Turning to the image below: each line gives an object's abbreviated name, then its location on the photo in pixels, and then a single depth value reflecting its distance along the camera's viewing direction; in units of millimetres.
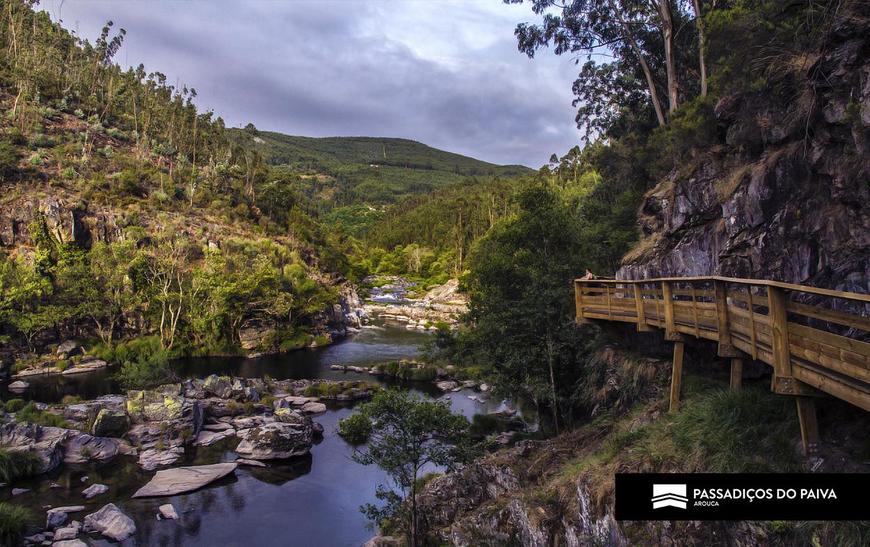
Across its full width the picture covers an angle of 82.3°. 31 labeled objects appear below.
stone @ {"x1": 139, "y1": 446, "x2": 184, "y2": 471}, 22922
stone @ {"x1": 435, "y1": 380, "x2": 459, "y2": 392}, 36397
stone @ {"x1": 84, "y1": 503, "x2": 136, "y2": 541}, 17094
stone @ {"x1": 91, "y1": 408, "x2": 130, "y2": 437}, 25625
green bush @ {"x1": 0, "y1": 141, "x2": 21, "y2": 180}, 54312
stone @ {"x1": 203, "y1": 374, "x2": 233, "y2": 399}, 32750
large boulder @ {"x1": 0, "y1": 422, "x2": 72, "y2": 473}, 21828
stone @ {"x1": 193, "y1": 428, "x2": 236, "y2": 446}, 25964
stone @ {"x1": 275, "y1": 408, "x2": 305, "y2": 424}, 26902
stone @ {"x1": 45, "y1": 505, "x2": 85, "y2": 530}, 17312
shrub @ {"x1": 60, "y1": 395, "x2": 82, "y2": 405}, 30169
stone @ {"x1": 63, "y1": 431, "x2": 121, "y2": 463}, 23231
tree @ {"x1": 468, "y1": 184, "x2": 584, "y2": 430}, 21438
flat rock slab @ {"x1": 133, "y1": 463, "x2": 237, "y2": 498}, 20406
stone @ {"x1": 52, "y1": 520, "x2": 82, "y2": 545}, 16453
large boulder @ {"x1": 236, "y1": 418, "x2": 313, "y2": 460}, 24359
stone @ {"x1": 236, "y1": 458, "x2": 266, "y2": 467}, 23781
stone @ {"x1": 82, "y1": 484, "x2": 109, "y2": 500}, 19797
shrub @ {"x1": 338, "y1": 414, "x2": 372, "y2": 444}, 16922
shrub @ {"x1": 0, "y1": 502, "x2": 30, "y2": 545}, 15906
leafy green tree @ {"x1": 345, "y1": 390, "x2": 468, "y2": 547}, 15992
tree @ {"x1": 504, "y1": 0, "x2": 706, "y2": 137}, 24078
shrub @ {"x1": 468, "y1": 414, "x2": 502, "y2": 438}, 26103
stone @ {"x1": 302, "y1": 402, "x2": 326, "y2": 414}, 31516
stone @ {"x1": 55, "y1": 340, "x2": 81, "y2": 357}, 43781
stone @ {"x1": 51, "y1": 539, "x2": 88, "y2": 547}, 15867
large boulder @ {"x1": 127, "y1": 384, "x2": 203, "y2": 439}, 26797
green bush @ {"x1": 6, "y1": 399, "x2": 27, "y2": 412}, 27228
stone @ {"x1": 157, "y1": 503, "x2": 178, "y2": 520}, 18656
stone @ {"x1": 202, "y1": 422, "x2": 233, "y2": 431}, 27766
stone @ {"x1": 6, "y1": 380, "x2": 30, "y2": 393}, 34219
